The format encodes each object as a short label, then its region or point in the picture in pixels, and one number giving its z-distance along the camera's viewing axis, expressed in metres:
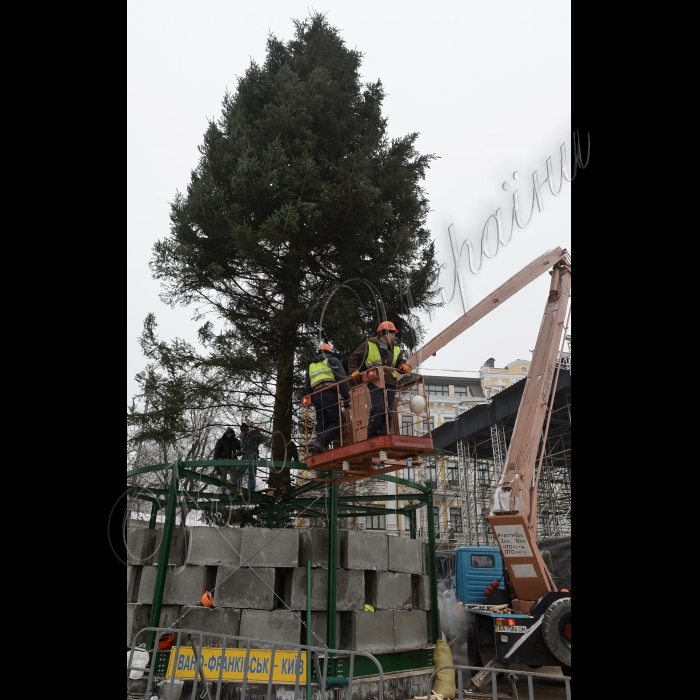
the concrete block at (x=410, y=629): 12.59
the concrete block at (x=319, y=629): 11.46
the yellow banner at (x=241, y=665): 10.25
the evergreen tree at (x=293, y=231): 14.70
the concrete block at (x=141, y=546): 12.70
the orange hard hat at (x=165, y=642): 10.88
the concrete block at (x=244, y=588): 11.43
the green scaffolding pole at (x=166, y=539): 11.25
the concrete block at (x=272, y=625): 11.23
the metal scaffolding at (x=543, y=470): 33.38
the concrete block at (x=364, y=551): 12.25
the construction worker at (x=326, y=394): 10.76
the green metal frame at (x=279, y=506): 11.41
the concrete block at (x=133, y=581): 12.55
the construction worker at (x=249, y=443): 14.73
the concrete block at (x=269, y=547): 11.67
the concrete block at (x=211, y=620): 11.23
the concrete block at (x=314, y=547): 11.98
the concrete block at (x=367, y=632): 11.79
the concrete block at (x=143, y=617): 11.61
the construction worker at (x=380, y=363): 10.13
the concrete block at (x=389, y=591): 12.56
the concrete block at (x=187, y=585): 11.56
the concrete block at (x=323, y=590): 11.65
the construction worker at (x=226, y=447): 14.38
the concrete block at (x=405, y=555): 13.14
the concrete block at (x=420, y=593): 13.59
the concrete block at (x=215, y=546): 11.70
